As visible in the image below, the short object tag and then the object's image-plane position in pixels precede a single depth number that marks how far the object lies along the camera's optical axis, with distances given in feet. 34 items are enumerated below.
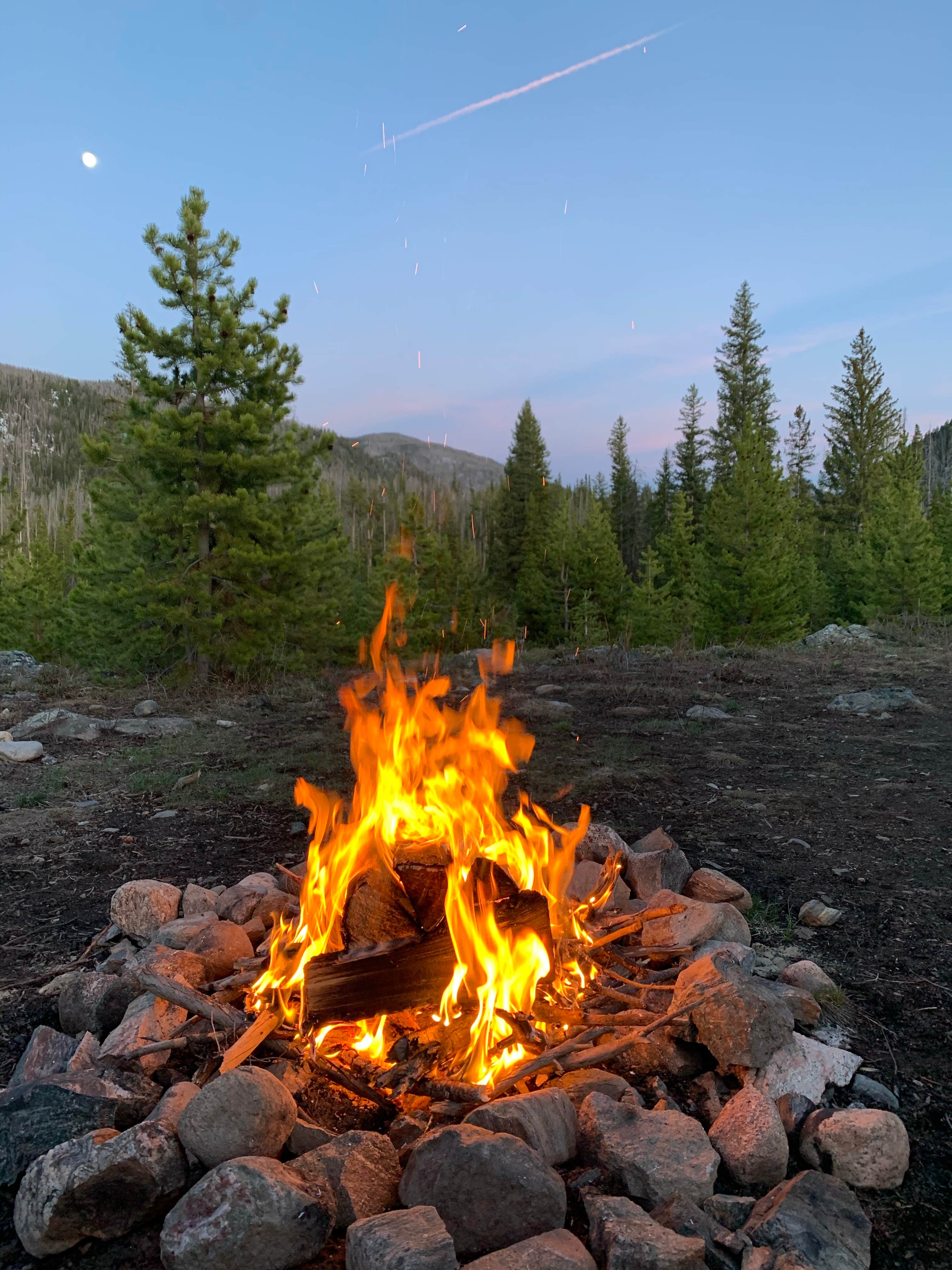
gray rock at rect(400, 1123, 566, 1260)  6.08
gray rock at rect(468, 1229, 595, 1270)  5.53
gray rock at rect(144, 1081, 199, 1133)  7.01
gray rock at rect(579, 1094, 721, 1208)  6.54
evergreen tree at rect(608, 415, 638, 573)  176.24
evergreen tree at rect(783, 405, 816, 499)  178.40
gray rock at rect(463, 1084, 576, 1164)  6.87
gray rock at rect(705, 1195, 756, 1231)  6.34
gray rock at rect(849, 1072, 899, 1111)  7.89
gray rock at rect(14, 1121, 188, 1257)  6.06
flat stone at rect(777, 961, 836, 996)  9.76
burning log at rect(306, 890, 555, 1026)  8.45
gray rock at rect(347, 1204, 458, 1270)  5.50
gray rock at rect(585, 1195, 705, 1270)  5.56
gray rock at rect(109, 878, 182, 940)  11.64
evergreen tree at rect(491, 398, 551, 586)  144.66
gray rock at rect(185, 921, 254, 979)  9.95
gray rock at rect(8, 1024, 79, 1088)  8.27
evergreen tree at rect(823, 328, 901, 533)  142.82
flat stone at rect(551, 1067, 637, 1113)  7.75
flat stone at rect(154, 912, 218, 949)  10.69
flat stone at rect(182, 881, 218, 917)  12.04
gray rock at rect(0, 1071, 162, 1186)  6.75
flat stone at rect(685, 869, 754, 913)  12.07
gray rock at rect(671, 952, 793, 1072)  8.11
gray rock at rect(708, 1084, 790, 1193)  6.89
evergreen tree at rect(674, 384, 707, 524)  152.35
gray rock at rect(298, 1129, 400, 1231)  6.40
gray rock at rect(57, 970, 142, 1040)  9.34
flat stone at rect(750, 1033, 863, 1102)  7.99
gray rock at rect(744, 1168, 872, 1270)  5.81
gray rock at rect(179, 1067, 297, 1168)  6.69
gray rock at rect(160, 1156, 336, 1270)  5.77
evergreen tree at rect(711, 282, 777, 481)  145.59
